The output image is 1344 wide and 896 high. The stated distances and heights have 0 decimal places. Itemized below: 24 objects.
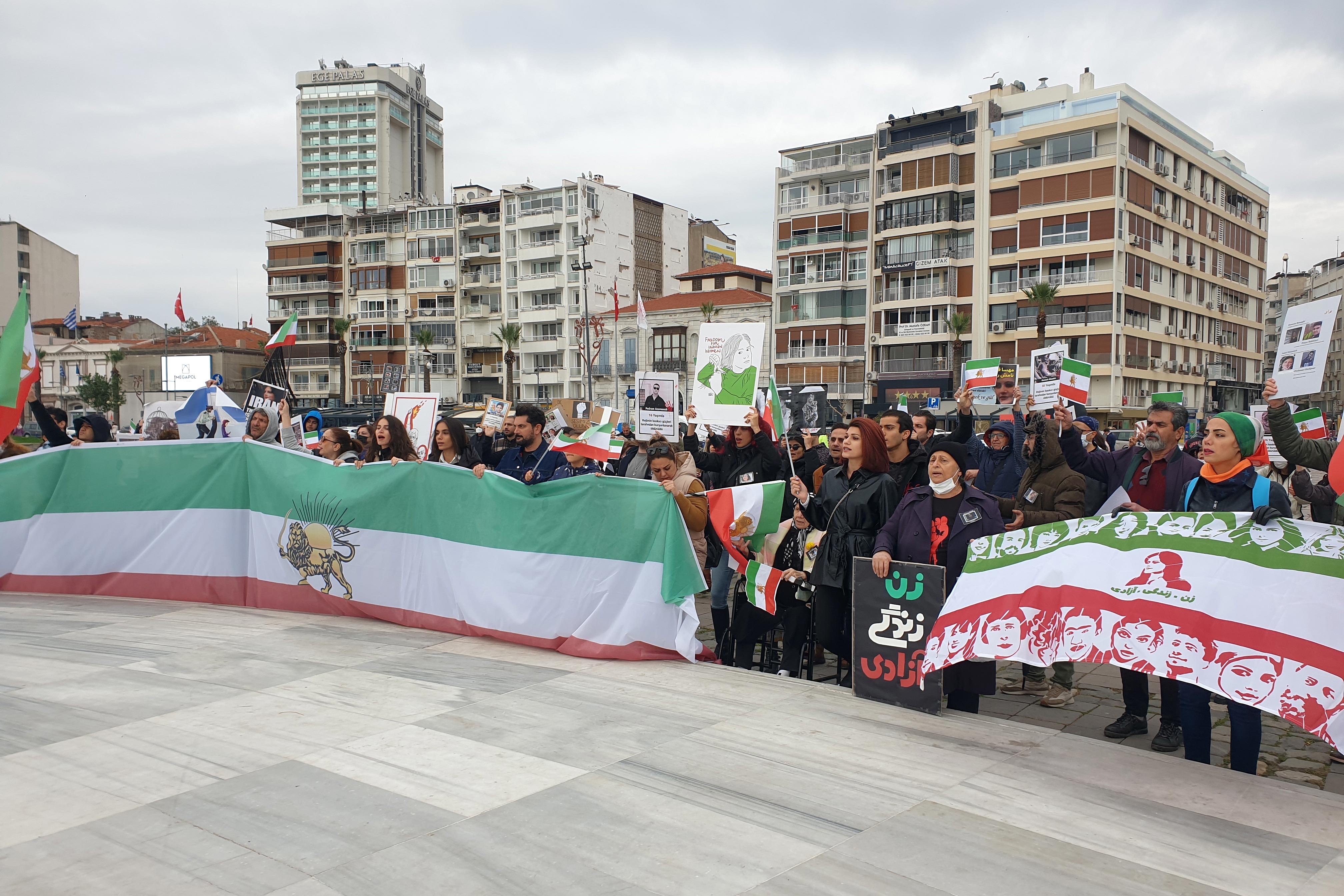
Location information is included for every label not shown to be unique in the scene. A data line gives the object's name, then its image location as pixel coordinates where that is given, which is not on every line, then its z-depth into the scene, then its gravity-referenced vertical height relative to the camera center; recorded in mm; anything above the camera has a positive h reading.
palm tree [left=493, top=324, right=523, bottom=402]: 72938 +5669
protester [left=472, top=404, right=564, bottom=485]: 7965 -328
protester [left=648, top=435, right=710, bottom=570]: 6965 -521
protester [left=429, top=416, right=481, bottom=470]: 8742 -279
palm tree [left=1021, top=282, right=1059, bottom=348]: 51503 +6671
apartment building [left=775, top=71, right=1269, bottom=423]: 53375 +10720
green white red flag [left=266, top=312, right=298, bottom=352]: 12742 +1094
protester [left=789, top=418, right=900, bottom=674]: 6219 -647
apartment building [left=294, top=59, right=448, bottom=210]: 123312 +36880
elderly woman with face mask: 5812 -691
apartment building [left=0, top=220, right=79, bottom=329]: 90125 +13710
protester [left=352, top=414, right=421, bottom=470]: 8430 -242
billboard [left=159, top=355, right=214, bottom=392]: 66188 +2806
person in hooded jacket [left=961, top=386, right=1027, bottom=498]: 7758 -354
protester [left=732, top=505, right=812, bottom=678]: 6766 -1302
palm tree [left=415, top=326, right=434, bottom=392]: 76750 +5975
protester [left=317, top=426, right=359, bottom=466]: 9062 -317
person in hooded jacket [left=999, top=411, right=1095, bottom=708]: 6637 -533
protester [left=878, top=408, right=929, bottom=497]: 6789 -259
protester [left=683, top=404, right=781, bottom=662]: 7441 -443
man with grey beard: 5520 -395
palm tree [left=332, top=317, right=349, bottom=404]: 79812 +6856
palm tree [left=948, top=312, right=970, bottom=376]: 56625 +5320
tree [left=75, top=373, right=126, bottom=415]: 79062 +1402
